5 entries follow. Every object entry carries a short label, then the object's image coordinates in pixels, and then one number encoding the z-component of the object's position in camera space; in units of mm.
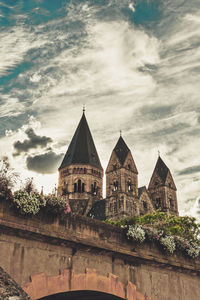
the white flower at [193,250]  12231
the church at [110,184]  82688
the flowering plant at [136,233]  10367
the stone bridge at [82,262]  7715
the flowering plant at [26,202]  7864
